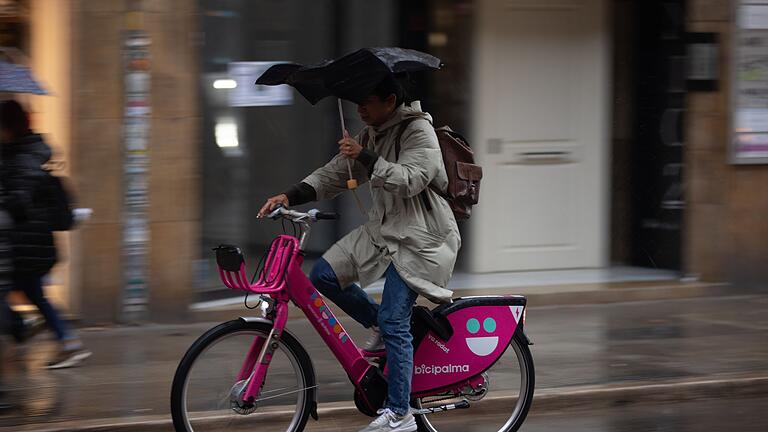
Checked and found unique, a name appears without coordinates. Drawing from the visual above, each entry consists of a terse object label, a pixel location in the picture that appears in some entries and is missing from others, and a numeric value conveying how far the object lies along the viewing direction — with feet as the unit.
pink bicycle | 33.35
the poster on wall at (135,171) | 54.39
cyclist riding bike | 34.65
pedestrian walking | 43.47
